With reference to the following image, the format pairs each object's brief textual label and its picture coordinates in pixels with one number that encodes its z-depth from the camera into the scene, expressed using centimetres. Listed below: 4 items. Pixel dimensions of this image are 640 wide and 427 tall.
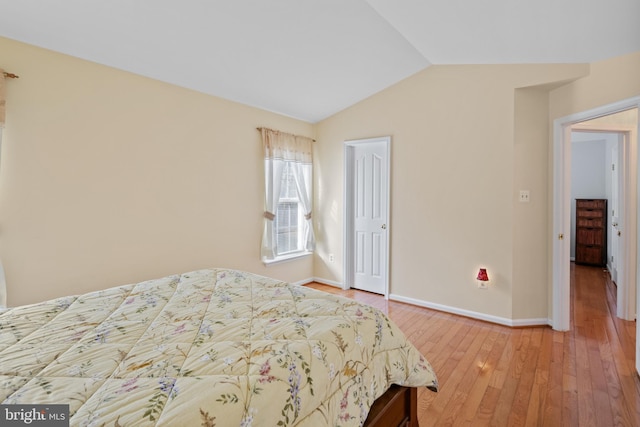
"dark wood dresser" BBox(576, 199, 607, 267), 531
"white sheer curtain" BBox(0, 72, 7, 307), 194
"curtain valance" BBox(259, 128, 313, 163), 370
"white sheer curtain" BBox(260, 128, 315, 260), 373
